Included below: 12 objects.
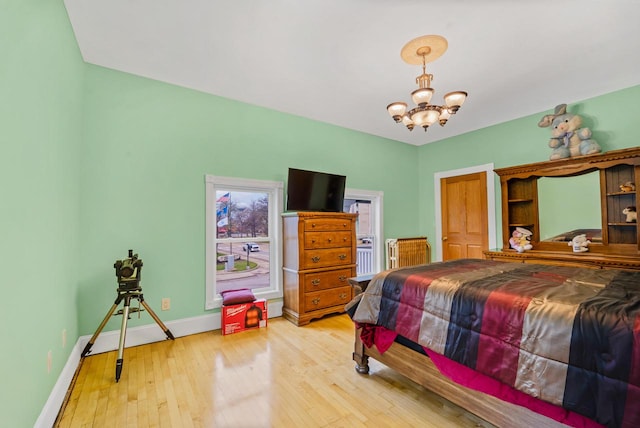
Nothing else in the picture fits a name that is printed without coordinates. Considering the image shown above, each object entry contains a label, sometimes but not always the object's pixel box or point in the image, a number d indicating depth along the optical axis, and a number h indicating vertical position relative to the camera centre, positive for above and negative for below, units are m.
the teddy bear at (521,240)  3.76 -0.28
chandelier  2.24 +1.01
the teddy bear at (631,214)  3.04 +0.06
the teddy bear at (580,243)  3.37 -0.29
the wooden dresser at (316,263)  3.33 -0.53
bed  1.09 -0.60
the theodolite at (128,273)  2.39 -0.45
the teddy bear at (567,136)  3.28 +1.05
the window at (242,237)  3.18 -0.19
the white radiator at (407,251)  4.72 -0.55
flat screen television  3.57 +0.42
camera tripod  2.35 -0.58
